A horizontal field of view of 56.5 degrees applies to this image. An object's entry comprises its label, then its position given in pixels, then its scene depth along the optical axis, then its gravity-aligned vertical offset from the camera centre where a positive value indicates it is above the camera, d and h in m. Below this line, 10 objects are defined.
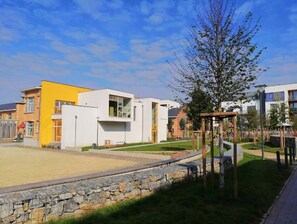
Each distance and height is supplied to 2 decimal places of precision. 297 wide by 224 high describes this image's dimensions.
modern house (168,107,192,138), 56.16 +1.30
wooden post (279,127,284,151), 24.83 -1.05
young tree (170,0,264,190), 7.68 +1.91
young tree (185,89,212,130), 8.23 +0.87
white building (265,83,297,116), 65.38 +9.12
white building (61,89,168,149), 30.45 +1.31
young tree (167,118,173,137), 55.86 +0.75
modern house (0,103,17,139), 46.12 +0.33
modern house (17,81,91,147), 32.22 +2.03
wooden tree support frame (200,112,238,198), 6.92 -0.14
